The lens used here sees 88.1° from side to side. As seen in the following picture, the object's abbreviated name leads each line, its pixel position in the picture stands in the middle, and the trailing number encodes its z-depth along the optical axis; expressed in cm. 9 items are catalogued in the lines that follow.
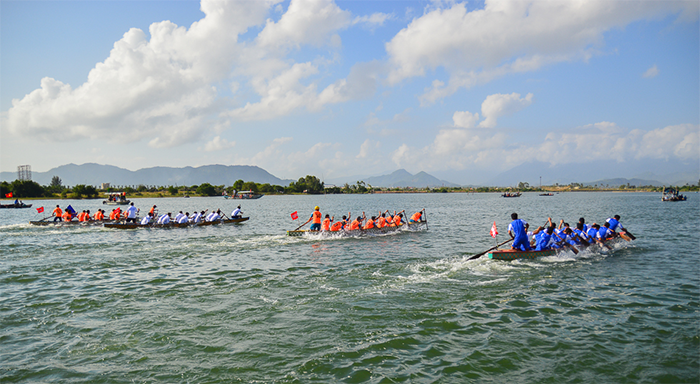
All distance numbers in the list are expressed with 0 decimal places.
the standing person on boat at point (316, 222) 2934
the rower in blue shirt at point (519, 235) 1808
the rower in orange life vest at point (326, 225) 2835
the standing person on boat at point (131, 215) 3630
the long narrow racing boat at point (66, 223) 3734
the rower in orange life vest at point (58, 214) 3788
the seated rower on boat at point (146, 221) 3681
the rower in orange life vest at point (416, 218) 3432
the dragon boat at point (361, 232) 2842
